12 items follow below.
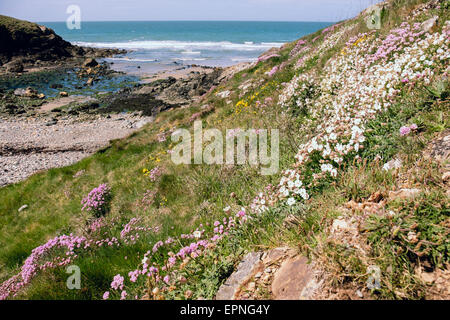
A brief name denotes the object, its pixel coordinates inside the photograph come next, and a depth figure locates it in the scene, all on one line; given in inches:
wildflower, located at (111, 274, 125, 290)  131.6
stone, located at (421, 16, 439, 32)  223.5
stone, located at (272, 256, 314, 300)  92.6
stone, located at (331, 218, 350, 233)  104.7
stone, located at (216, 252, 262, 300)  105.2
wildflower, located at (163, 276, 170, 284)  117.1
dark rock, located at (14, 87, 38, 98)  1424.3
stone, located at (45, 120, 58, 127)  1044.2
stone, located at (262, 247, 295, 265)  110.4
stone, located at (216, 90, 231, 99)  695.2
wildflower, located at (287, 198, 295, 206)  138.7
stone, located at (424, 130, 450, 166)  117.5
